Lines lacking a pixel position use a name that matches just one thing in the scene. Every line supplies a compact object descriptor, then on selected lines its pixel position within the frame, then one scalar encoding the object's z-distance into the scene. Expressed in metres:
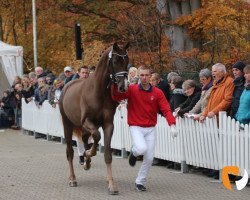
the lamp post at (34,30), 34.22
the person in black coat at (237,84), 12.40
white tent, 29.98
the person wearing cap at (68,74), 20.12
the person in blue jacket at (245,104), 11.74
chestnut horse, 11.49
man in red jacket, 11.63
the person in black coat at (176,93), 14.66
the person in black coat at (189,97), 13.88
